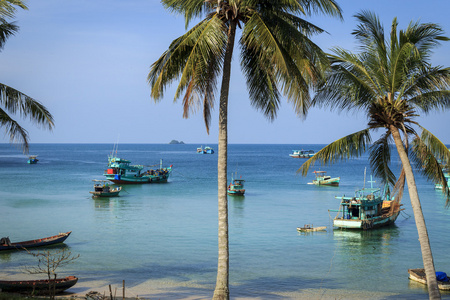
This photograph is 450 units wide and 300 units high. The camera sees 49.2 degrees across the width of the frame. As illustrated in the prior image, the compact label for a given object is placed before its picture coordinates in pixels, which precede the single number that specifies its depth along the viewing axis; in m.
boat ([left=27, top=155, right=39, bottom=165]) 128.12
